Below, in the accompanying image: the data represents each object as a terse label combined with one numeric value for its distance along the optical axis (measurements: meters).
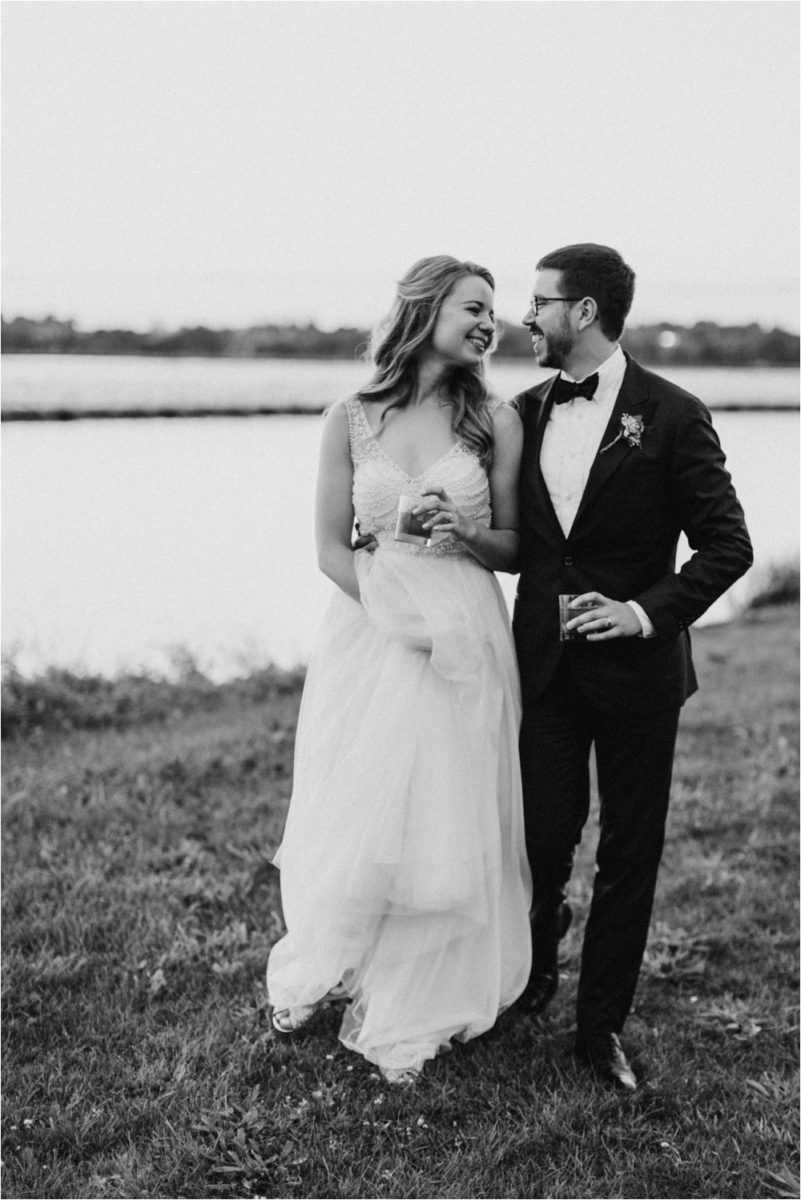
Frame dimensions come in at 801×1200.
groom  3.18
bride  3.40
